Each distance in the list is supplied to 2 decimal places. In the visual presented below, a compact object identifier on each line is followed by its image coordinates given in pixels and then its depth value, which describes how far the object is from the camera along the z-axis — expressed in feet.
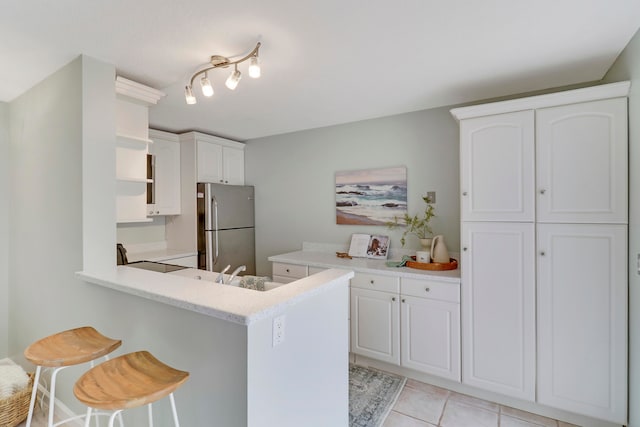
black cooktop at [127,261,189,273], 7.26
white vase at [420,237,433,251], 8.91
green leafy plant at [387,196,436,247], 9.48
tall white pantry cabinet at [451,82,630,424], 6.10
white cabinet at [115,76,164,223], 7.16
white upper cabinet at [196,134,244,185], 11.69
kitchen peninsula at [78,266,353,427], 4.01
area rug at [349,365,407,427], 6.91
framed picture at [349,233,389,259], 10.14
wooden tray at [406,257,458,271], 8.32
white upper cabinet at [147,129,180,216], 10.99
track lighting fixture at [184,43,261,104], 5.36
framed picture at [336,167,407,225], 10.11
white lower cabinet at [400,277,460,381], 7.59
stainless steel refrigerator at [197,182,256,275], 11.26
